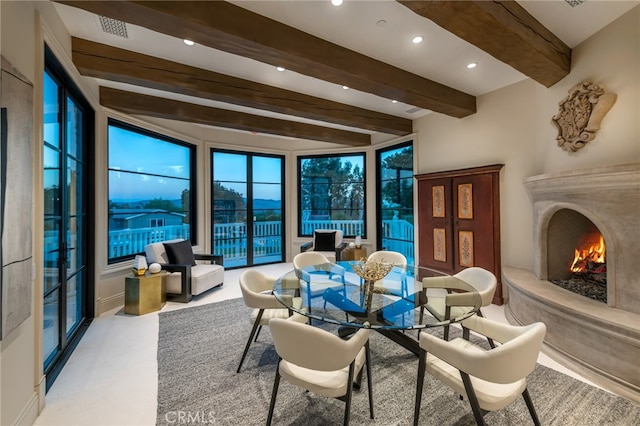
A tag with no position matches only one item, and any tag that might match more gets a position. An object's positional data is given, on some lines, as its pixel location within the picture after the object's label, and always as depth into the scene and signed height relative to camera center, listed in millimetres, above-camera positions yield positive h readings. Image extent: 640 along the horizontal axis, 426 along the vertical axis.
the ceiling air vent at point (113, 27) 2402 +1737
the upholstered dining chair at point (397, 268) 2669 -652
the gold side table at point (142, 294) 3438 -948
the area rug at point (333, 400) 1760 -1290
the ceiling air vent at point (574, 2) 2218 +1708
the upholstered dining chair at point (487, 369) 1335 -787
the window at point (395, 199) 5345 +332
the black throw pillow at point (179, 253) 4180 -539
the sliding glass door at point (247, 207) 5941 +233
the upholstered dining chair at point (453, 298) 2117 -689
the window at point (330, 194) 6352 +521
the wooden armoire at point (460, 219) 3822 -74
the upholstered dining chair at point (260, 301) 2248 -700
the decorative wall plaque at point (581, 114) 2508 +953
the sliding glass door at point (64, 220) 2281 +2
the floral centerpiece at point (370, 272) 2412 -510
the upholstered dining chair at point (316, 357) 1402 -738
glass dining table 1994 -720
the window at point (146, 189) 4047 +498
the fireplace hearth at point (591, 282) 2039 -698
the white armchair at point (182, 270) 3887 -781
